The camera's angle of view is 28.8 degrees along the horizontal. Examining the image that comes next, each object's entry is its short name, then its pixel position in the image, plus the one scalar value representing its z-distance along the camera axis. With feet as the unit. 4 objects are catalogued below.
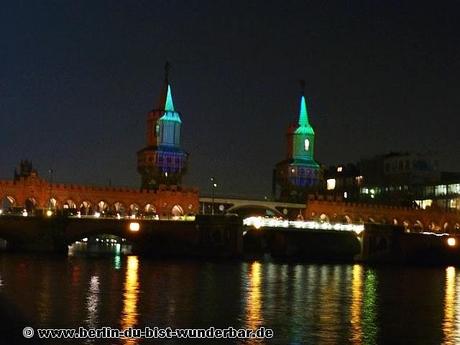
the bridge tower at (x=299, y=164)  611.47
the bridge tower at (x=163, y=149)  550.77
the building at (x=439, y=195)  618.03
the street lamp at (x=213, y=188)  478.10
